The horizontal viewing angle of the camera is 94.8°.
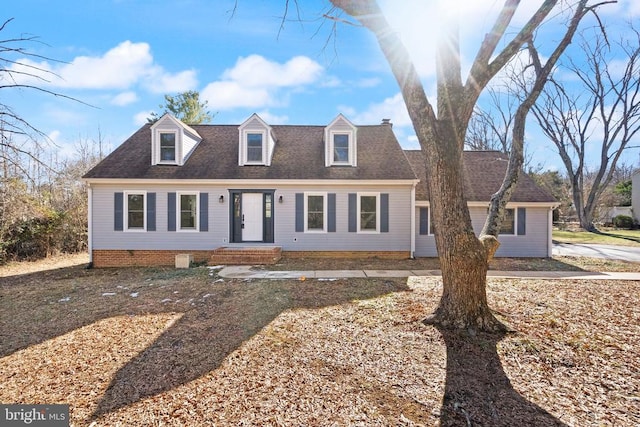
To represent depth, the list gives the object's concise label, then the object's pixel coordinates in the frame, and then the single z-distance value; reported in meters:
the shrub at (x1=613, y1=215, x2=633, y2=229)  27.41
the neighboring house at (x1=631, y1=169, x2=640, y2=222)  28.80
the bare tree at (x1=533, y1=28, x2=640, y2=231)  22.92
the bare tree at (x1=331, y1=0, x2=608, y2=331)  4.43
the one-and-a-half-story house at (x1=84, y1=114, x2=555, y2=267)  11.39
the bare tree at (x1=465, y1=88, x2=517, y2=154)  29.75
